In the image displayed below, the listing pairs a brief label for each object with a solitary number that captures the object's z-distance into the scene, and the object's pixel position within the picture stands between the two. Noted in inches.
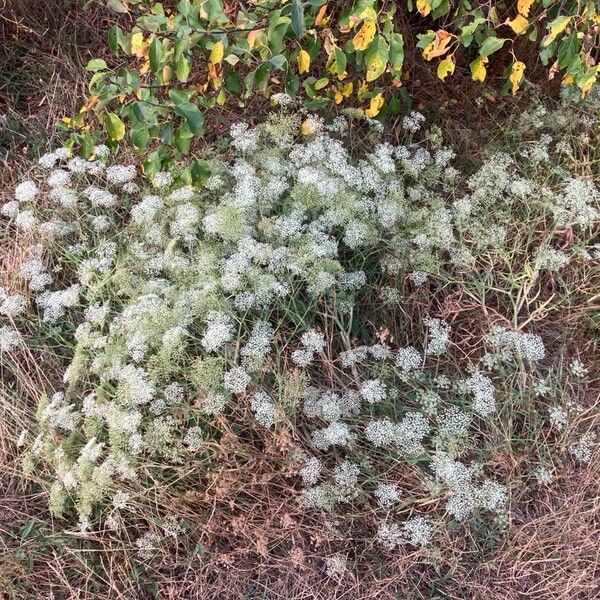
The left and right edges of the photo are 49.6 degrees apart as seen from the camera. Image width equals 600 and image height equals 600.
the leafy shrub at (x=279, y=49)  69.7
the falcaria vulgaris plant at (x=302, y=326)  72.0
